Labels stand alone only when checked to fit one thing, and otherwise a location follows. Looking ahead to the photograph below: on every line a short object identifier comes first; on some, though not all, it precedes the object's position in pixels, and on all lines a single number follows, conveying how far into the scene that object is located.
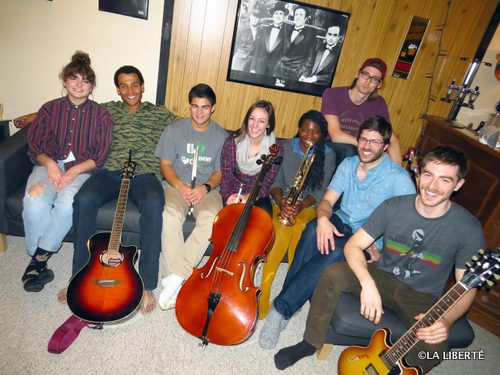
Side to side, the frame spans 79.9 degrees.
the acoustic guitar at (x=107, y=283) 1.69
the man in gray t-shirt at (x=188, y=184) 2.16
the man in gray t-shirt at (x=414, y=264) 1.59
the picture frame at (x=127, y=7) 2.58
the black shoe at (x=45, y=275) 2.01
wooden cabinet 2.30
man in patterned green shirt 2.02
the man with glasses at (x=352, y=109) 2.61
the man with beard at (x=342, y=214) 1.93
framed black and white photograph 2.82
